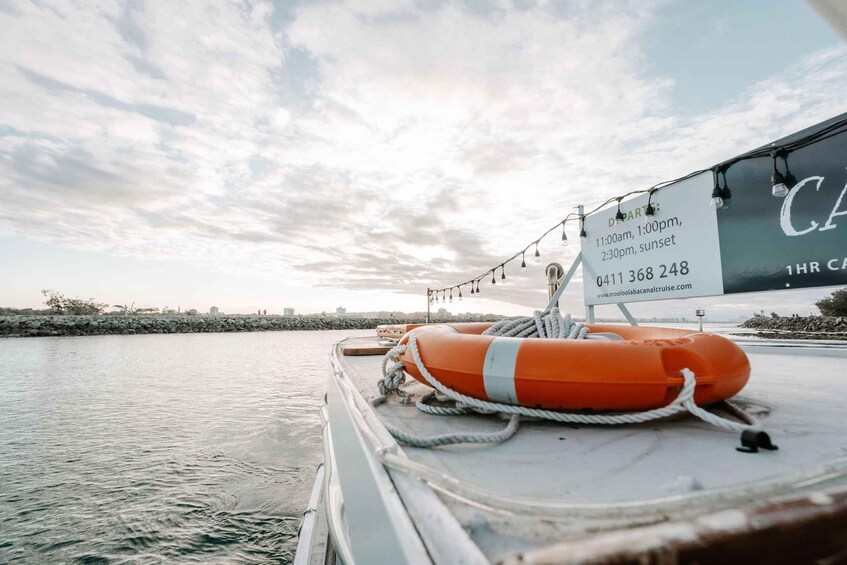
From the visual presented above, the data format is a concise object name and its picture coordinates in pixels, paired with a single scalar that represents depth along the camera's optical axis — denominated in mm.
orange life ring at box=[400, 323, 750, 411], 1223
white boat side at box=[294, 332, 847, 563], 644
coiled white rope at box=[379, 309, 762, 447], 1144
